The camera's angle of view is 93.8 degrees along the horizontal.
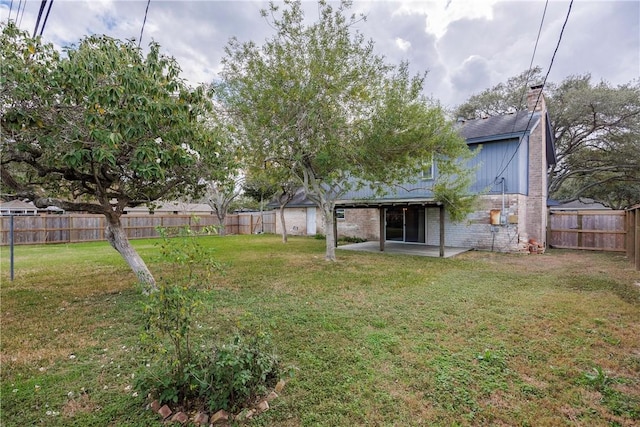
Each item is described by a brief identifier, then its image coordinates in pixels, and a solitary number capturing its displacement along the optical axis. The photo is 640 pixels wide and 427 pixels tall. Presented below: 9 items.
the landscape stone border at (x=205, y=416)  2.24
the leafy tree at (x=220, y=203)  18.80
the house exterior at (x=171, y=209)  24.61
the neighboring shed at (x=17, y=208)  21.16
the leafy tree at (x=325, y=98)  7.27
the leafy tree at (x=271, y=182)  9.31
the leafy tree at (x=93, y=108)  3.33
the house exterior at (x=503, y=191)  10.98
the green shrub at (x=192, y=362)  2.29
